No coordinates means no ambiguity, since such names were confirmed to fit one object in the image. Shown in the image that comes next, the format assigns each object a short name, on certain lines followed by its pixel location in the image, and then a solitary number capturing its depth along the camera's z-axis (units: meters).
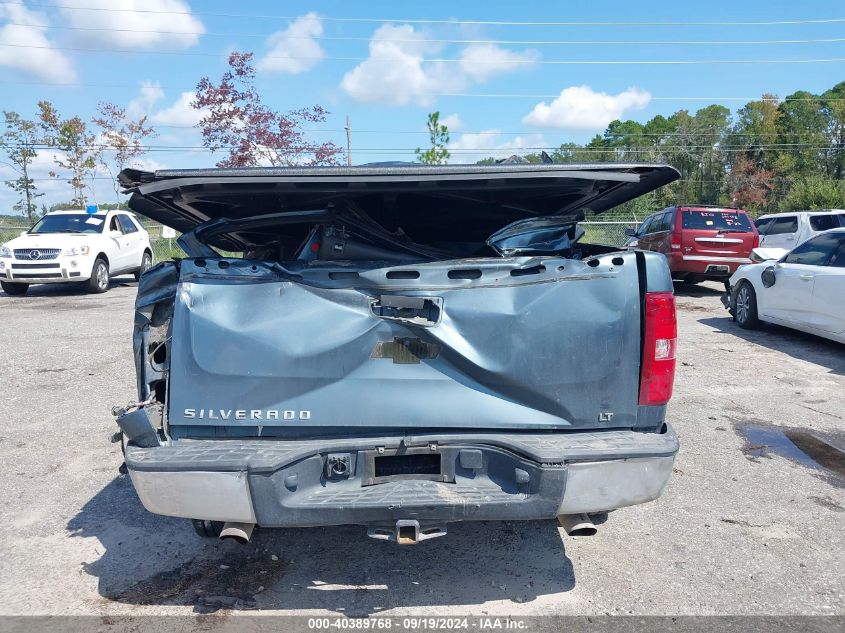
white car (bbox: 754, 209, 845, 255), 17.09
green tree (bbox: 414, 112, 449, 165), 40.16
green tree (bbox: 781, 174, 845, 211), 34.38
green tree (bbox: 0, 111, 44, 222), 28.06
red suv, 13.97
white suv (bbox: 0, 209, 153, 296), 14.33
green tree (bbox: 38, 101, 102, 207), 26.69
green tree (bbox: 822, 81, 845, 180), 57.09
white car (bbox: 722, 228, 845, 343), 8.17
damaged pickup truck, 2.73
